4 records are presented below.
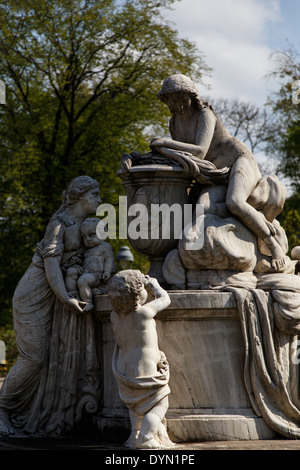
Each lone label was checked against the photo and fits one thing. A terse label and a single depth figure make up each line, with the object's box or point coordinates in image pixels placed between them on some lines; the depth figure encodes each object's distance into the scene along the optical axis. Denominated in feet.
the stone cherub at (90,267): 54.46
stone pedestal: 50.52
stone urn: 54.46
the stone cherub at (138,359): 47.05
